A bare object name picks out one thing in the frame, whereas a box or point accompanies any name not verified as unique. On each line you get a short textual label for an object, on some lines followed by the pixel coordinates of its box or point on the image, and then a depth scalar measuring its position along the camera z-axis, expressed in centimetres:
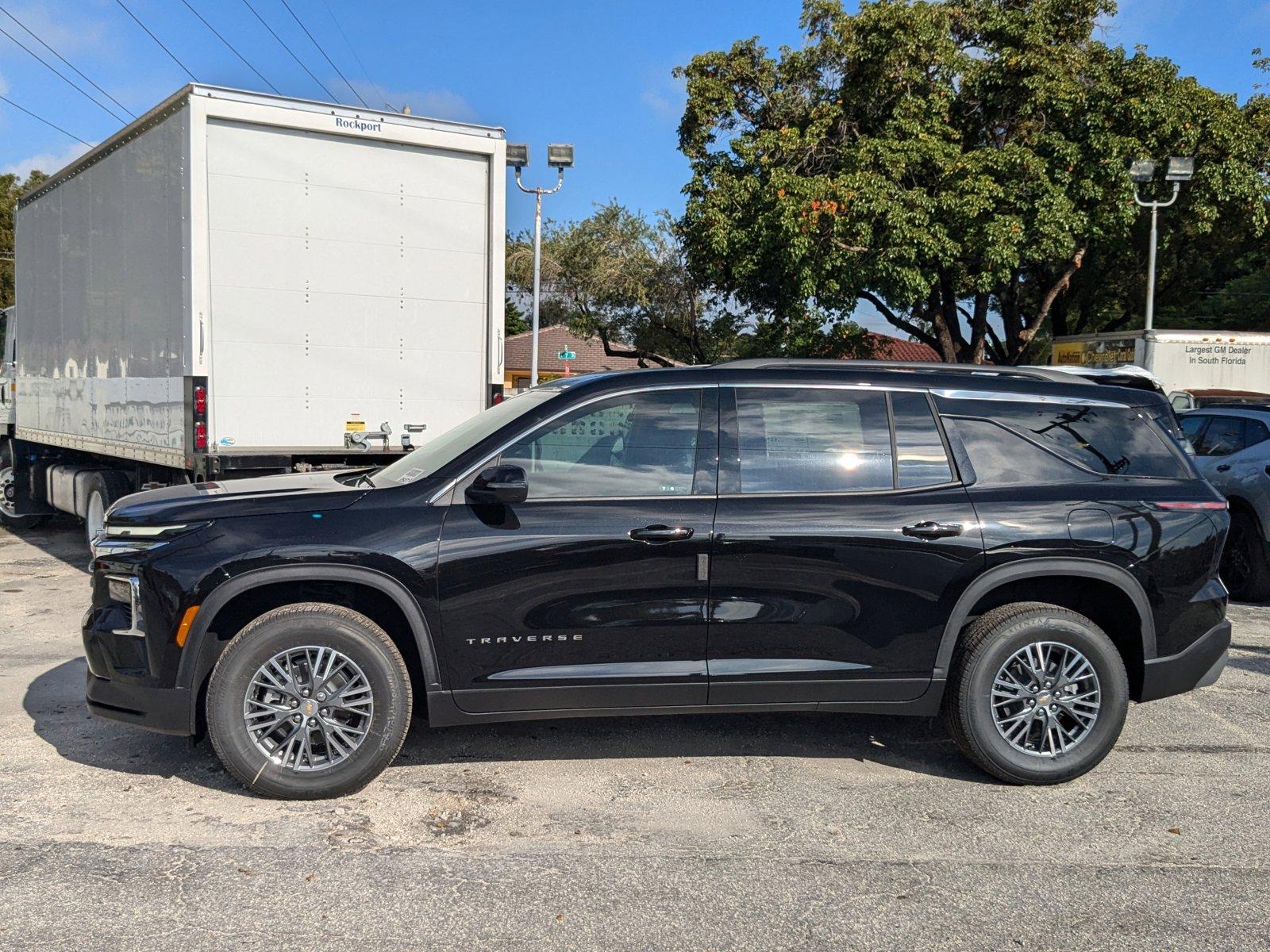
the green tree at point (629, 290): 3005
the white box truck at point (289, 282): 791
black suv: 430
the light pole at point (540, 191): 2166
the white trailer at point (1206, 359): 1767
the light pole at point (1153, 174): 1762
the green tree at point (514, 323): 7206
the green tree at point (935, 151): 2058
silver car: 873
